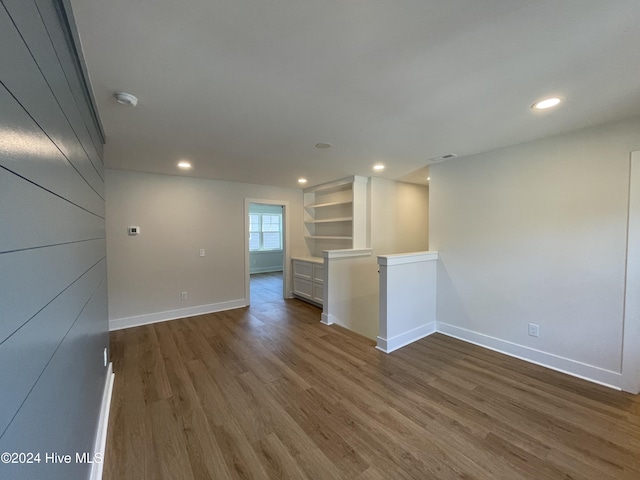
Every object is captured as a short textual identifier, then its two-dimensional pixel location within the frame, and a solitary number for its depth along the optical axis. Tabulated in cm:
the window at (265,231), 916
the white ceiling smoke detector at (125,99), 171
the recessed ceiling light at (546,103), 184
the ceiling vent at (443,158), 318
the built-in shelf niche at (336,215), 448
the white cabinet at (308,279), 479
